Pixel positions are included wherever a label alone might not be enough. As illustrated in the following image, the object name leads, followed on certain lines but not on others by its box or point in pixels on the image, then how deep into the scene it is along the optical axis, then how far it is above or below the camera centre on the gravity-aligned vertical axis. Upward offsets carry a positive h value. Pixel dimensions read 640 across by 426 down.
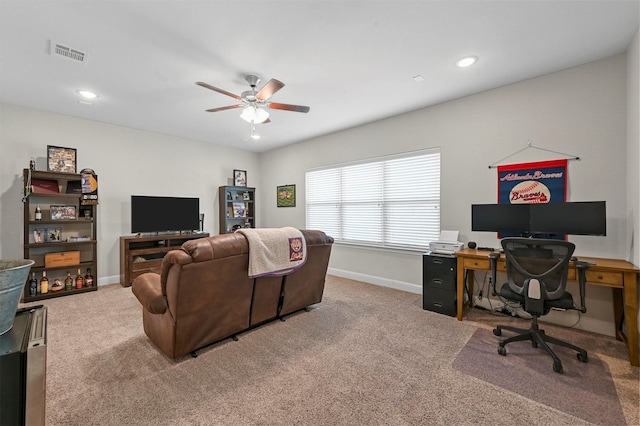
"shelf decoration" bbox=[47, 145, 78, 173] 3.88 +0.78
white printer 3.21 -0.39
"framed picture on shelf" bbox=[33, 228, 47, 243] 3.80 -0.32
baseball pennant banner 2.86 +0.32
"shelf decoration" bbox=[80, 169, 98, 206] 4.05 +0.38
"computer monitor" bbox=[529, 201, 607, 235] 2.46 -0.06
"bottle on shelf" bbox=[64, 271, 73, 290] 3.95 -1.03
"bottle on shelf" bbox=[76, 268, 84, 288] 4.05 -1.03
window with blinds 3.93 +0.18
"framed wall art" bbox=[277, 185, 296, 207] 5.92 +0.36
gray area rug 1.70 -1.22
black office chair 2.18 -0.57
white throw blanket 2.41 -0.37
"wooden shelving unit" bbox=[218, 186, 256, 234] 5.82 +0.09
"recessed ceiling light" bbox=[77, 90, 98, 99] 3.31 +1.48
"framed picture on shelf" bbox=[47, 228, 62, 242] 3.95 -0.32
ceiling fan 2.88 +1.15
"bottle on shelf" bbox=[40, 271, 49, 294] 3.75 -1.01
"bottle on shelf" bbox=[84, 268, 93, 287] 4.12 -1.03
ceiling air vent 2.41 +1.47
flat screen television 4.58 -0.03
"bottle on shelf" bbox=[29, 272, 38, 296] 3.66 -1.01
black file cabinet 3.12 -0.84
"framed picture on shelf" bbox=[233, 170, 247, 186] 6.05 +0.78
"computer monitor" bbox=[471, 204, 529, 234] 2.87 -0.07
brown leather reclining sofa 2.05 -0.70
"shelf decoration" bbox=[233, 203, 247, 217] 5.99 +0.04
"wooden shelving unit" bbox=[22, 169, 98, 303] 3.69 -0.29
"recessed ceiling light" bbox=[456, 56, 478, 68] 2.63 +1.49
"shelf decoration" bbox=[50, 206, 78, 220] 3.93 -0.01
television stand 4.31 -0.64
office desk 2.12 -0.60
